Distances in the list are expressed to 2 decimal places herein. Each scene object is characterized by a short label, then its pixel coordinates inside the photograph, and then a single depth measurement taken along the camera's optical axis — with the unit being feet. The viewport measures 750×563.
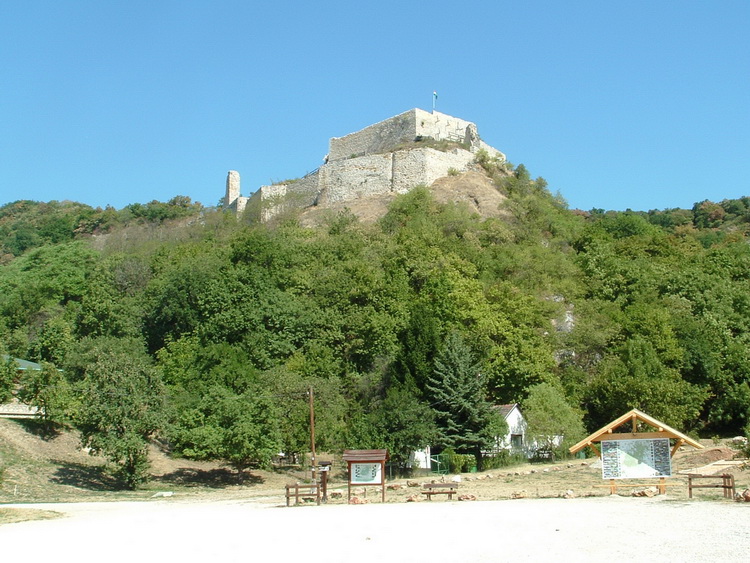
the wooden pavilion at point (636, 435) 69.15
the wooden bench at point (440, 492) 70.91
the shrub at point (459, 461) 112.37
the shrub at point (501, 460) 116.88
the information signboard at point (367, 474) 73.67
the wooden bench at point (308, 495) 69.97
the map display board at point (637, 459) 67.77
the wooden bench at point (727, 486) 60.13
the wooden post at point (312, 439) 85.54
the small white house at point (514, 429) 126.72
